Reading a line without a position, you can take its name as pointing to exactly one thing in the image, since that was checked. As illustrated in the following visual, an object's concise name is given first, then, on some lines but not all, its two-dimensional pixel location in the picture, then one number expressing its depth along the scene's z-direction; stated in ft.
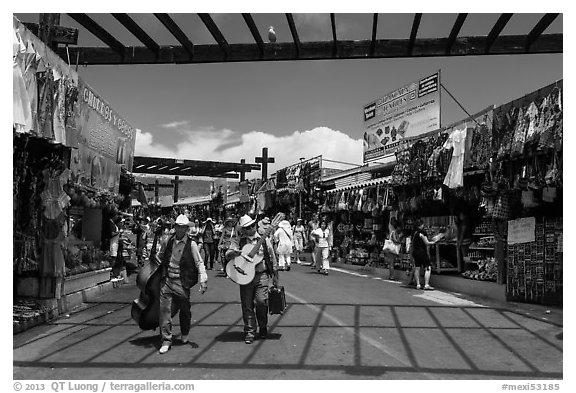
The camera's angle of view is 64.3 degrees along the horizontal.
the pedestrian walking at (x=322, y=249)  52.95
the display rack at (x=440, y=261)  43.21
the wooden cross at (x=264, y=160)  91.97
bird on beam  21.87
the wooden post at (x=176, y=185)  128.38
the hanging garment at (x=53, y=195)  29.35
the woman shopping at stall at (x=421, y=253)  40.70
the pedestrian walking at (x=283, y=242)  53.42
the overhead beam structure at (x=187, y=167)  74.84
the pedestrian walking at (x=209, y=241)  55.67
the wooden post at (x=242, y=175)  92.43
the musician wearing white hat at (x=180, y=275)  22.31
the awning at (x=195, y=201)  126.58
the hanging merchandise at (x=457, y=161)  38.60
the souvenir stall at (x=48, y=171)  24.48
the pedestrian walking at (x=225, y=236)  51.83
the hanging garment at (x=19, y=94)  22.35
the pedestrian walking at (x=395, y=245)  48.57
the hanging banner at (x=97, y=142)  32.73
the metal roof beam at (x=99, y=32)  19.33
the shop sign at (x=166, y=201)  125.90
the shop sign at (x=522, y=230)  32.07
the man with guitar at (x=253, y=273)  23.52
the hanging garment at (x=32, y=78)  23.80
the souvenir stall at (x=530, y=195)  28.96
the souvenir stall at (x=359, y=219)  54.56
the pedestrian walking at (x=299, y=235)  66.25
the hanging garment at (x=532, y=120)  30.09
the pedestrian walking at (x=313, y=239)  56.40
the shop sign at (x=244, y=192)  92.73
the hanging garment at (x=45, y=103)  25.46
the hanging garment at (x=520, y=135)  31.04
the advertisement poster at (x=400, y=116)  54.54
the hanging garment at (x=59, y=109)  27.43
